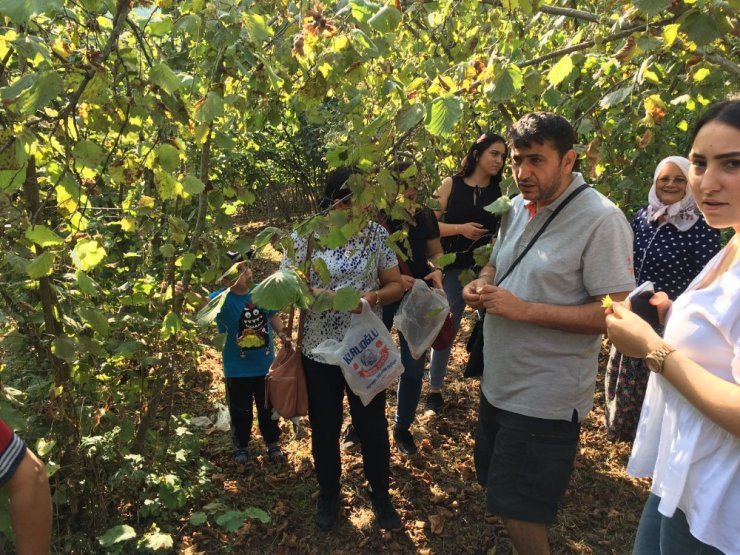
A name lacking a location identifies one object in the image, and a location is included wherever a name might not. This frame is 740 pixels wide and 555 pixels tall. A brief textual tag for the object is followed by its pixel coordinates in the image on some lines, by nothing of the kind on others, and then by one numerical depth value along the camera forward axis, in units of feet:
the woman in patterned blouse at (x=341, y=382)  8.42
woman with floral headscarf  10.02
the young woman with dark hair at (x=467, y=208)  11.44
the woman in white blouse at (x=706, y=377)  3.91
